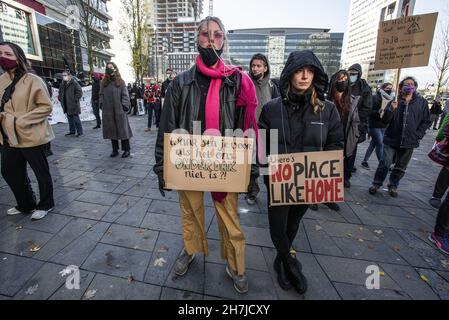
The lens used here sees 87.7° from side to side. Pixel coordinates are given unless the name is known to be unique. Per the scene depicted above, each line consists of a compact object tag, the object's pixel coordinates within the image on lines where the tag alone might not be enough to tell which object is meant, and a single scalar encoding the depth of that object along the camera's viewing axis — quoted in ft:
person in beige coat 9.01
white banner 35.29
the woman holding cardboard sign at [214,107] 6.10
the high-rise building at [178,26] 368.48
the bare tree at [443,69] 56.95
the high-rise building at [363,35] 265.75
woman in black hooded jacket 6.41
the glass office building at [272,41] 368.29
